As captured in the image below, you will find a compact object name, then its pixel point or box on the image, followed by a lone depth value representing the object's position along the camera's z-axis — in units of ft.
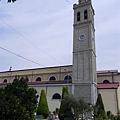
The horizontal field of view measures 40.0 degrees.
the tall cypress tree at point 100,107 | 64.24
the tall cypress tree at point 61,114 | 54.70
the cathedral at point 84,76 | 80.79
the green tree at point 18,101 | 23.08
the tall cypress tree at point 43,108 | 64.85
